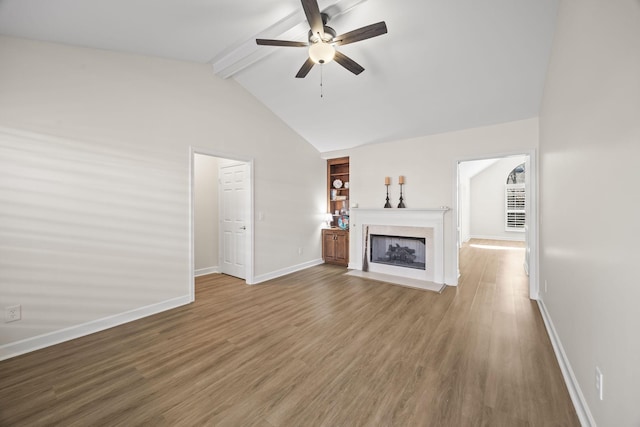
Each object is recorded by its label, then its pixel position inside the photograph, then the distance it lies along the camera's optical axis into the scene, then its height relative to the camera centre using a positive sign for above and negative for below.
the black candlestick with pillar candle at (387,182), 4.77 +0.52
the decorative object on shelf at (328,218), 5.90 -0.19
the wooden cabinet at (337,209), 5.54 +0.02
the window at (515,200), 9.46 +0.35
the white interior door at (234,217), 4.51 -0.12
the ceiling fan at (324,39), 2.03 +1.51
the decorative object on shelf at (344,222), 5.76 -0.28
